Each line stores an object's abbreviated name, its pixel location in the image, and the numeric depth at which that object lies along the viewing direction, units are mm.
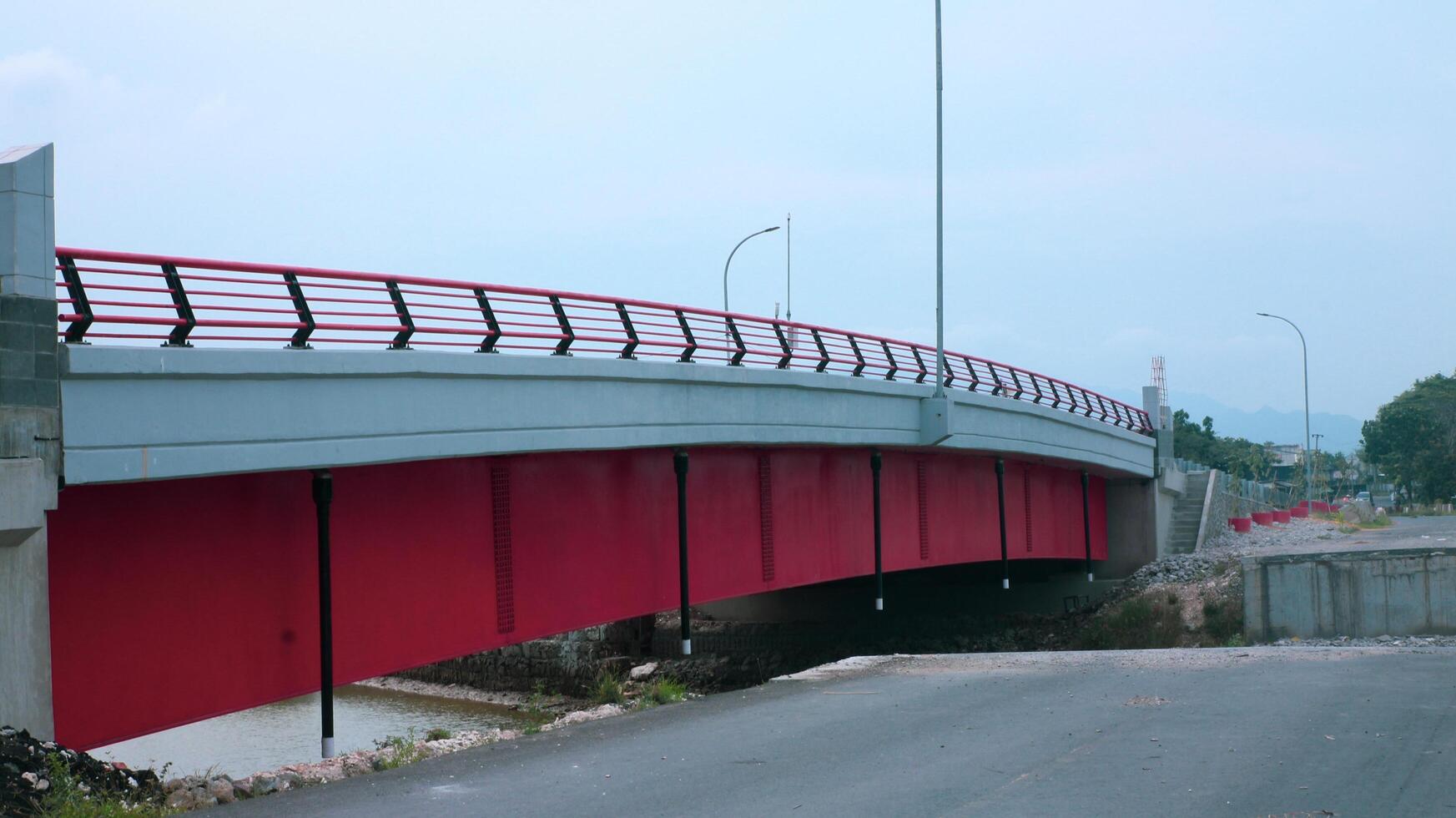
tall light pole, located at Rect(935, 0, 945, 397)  23598
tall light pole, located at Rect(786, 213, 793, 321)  46062
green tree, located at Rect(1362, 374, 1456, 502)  81812
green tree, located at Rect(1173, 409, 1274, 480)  100625
